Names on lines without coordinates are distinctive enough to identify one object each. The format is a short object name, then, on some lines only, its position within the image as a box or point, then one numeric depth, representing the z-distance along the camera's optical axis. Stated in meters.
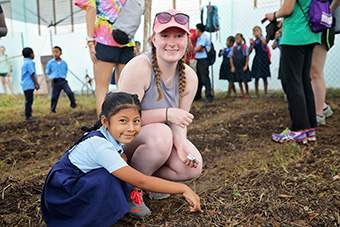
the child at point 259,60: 7.31
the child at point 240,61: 7.66
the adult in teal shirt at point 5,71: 11.73
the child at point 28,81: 6.06
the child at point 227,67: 7.96
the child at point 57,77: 6.86
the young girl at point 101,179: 1.55
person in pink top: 3.15
